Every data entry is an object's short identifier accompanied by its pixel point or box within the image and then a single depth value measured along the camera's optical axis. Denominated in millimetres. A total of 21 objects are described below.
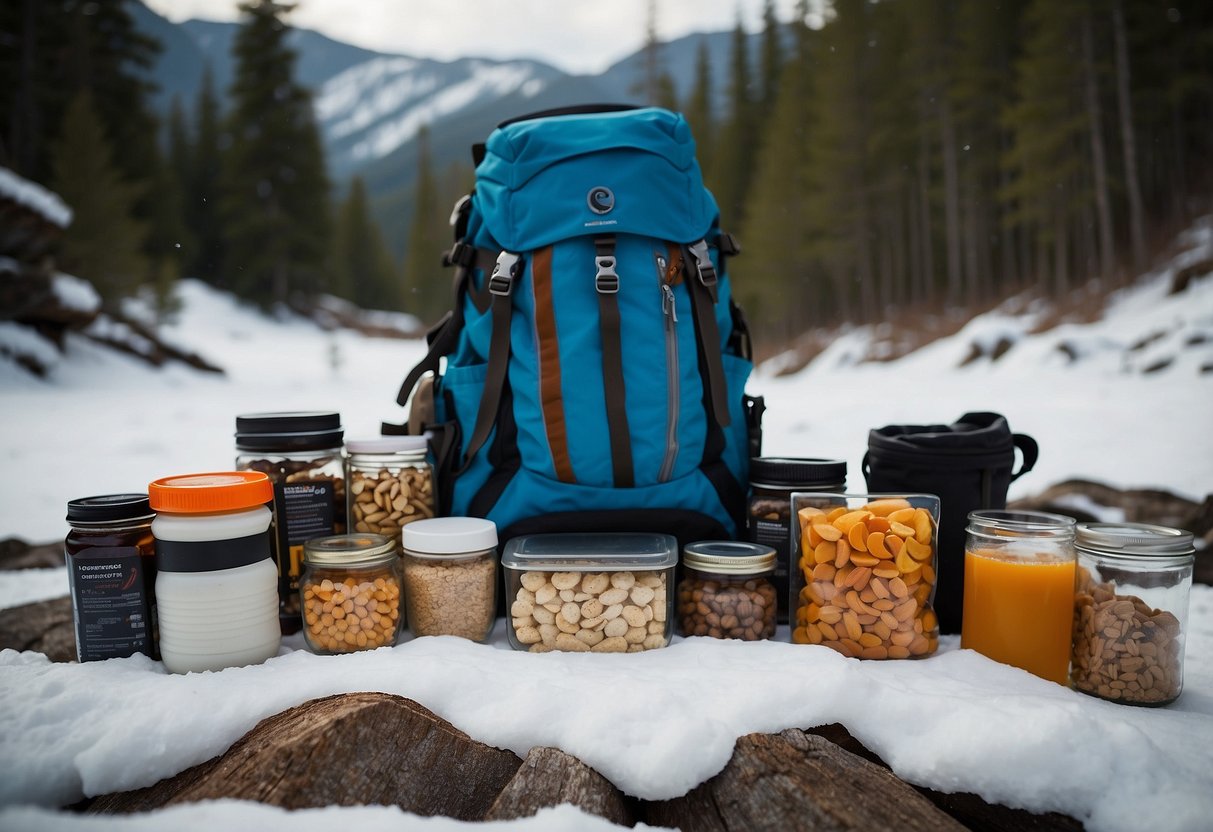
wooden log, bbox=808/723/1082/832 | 1047
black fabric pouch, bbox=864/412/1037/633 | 1636
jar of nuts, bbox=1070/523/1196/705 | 1306
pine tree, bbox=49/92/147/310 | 10609
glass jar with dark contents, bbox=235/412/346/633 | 1587
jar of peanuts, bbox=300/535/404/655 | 1443
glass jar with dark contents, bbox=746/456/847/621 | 1702
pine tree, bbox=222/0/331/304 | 16359
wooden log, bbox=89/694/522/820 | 975
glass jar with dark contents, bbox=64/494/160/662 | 1346
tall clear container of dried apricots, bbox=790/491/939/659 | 1425
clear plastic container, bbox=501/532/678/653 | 1476
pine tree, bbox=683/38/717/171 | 18797
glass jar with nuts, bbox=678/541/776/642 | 1545
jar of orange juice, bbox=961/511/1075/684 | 1403
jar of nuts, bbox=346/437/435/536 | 1672
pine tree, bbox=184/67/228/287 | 19562
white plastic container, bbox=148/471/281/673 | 1305
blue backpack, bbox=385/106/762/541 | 1653
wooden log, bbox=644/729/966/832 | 944
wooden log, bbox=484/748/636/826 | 989
